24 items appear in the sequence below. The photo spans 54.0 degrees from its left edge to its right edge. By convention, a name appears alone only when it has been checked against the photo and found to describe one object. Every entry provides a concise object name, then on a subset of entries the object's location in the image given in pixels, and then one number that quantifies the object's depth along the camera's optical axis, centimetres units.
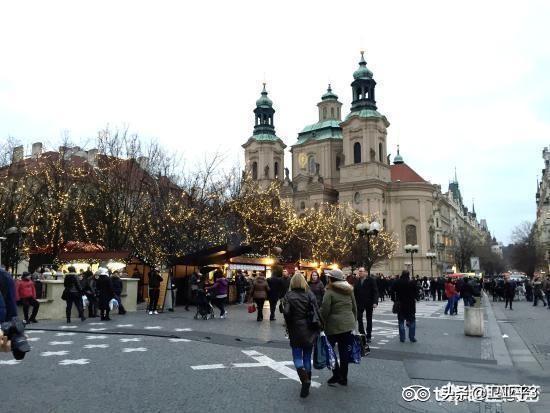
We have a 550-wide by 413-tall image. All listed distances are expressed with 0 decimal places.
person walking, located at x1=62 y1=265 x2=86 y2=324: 1764
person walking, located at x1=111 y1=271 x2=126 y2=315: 1969
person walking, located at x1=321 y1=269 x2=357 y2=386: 810
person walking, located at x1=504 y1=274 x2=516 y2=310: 3061
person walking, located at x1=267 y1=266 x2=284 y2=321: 1789
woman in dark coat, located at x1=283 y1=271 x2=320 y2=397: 746
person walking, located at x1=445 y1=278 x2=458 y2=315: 2308
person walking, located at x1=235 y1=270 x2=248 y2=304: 2883
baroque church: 8019
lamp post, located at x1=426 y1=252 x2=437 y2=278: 7925
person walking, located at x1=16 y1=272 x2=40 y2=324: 1688
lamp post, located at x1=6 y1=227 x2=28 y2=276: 3036
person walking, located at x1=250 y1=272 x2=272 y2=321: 1819
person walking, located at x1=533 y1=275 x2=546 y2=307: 3242
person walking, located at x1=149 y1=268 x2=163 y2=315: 2091
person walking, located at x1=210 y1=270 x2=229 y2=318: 1966
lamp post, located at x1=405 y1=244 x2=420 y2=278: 4137
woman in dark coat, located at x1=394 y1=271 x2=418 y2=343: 1323
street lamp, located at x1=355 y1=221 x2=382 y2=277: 2442
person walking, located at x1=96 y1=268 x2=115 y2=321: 1809
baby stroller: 1880
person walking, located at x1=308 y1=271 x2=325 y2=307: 1275
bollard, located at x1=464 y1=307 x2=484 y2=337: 1484
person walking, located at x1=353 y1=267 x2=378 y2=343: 1320
